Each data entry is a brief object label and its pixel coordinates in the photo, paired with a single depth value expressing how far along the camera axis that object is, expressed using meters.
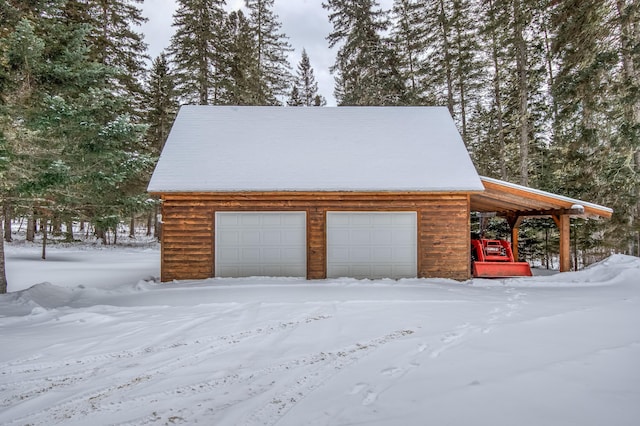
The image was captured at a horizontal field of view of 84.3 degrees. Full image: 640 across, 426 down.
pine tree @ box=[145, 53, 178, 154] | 21.36
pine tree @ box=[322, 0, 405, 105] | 17.84
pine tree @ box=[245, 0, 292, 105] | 21.30
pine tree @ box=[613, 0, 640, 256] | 9.45
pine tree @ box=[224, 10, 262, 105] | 18.78
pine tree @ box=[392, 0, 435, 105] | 18.80
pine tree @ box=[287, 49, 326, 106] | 29.84
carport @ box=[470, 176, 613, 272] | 9.29
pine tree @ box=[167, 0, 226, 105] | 17.98
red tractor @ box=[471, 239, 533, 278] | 9.98
